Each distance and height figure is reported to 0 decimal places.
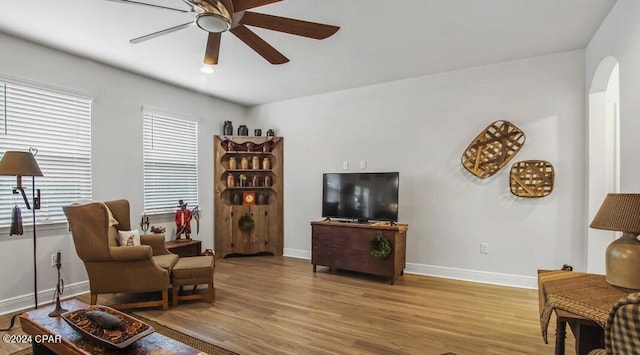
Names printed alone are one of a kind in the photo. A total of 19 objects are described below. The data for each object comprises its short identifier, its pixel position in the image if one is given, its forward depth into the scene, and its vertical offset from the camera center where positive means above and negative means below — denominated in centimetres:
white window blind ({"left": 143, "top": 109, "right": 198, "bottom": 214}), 418 +21
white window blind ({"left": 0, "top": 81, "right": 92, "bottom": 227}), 294 +37
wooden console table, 129 -58
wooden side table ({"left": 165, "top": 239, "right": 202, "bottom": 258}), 399 -99
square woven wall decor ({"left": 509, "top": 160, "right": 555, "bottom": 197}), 336 -2
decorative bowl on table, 151 -82
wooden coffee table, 149 -87
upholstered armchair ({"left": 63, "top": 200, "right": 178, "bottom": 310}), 275 -80
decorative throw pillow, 314 -67
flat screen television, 383 -27
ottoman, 300 -103
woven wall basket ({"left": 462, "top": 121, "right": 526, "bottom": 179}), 351 +33
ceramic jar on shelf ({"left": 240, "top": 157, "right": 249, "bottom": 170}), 512 +21
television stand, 364 -93
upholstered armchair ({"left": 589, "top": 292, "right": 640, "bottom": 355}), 82 -42
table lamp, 145 -33
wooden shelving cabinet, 500 -32
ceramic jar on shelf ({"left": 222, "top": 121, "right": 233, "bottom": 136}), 516 +82
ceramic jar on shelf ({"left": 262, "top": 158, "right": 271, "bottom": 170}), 519 +20
